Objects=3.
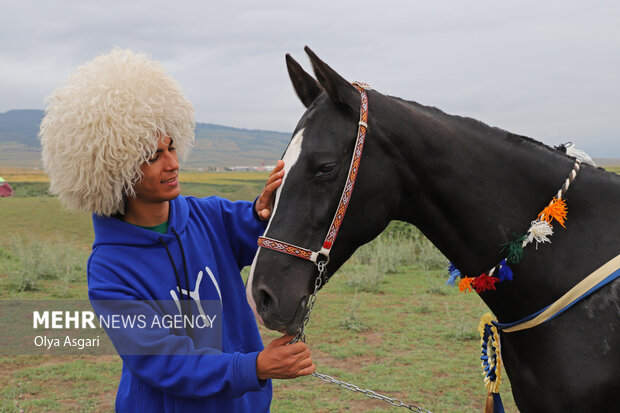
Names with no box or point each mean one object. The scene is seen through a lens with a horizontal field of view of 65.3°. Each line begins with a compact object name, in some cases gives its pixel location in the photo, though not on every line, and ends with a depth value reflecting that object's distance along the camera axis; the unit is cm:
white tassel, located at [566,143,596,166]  249
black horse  203
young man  193
